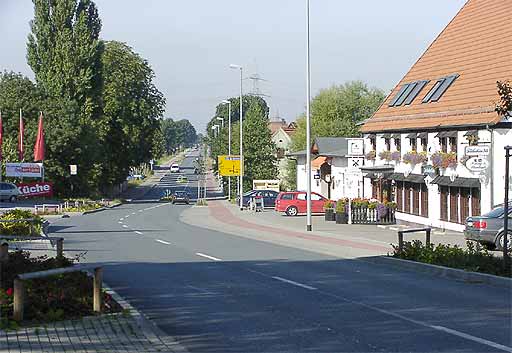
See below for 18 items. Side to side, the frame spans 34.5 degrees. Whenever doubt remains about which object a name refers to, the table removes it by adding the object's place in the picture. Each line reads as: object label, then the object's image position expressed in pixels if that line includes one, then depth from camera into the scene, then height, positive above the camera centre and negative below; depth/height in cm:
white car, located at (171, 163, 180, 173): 16688 -73
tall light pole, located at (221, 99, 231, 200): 7963 -220
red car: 5081 -247
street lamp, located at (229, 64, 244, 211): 5997 -131
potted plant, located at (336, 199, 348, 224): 4059 -249
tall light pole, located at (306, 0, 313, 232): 3481 +21
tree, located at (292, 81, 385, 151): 8525 +571
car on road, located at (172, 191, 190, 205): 7838 -312
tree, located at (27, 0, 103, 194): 6869 +935
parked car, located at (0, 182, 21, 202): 6319 -192
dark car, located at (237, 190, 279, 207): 6319 -249
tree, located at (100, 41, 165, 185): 8131 +554
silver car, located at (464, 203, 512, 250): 2475 -202
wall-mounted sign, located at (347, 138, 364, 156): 4481 +87
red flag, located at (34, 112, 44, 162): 6201 +151
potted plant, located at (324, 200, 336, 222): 4306 -258
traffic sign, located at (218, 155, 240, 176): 7094 -2
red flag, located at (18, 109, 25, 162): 6094 +134
